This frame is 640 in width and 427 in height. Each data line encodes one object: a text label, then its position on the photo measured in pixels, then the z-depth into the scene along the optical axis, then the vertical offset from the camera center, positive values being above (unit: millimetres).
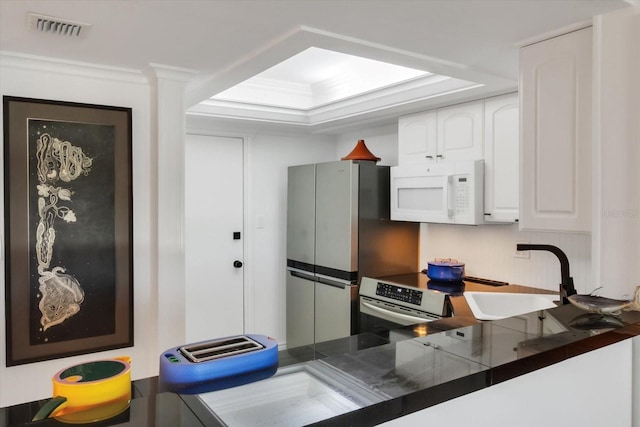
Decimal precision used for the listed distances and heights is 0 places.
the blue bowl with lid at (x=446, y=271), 3160 -424
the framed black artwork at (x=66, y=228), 2129 -91
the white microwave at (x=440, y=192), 2947 +91
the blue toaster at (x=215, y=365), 1100 -370
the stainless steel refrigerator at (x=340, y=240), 3453 -253
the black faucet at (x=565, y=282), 2021 -320
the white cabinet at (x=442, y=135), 3004 +476
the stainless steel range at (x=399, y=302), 2865 -599
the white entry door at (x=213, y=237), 3998 -247
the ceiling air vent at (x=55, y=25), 1691 +665
